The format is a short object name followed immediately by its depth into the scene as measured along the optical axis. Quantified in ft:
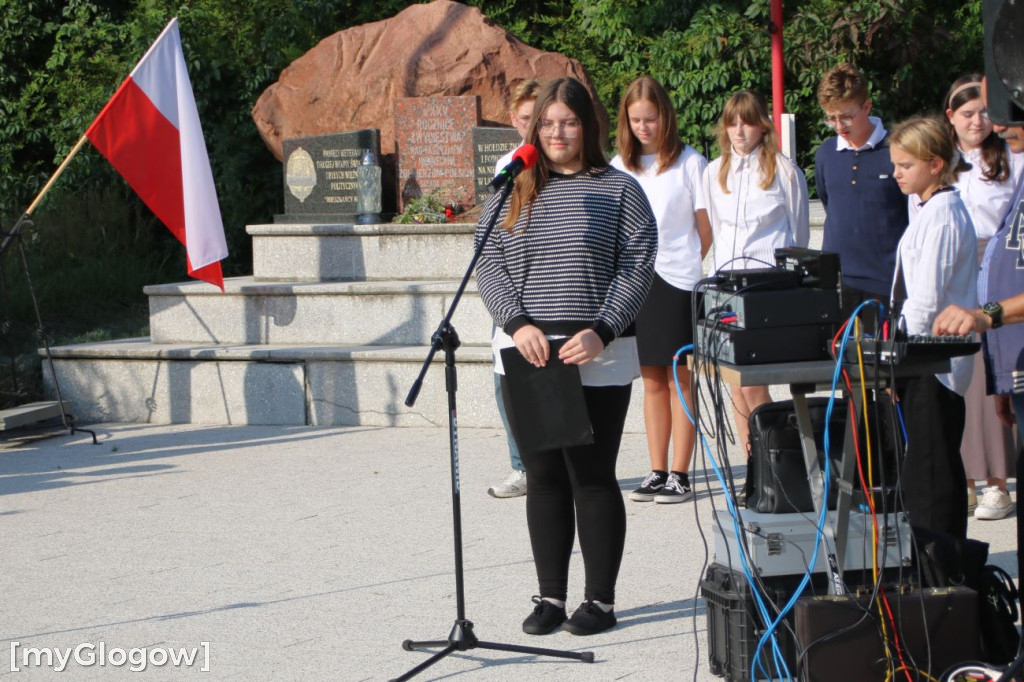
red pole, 41.60
